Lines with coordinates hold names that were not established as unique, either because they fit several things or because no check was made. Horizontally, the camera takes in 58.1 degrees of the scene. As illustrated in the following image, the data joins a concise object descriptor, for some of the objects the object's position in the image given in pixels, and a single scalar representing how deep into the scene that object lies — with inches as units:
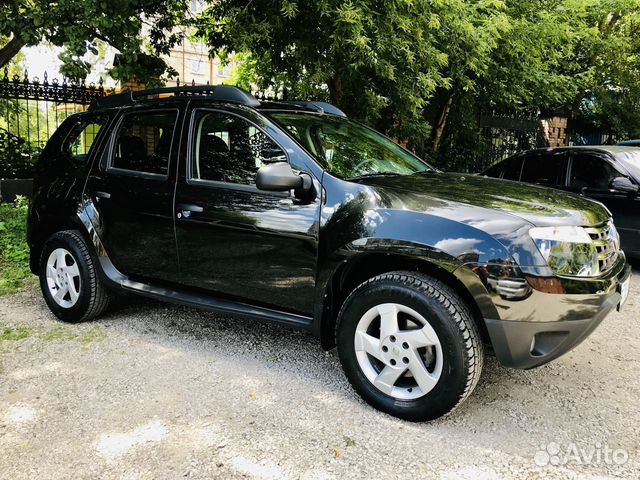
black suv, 115.3
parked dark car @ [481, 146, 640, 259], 254.4
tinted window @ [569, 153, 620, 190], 266.5
